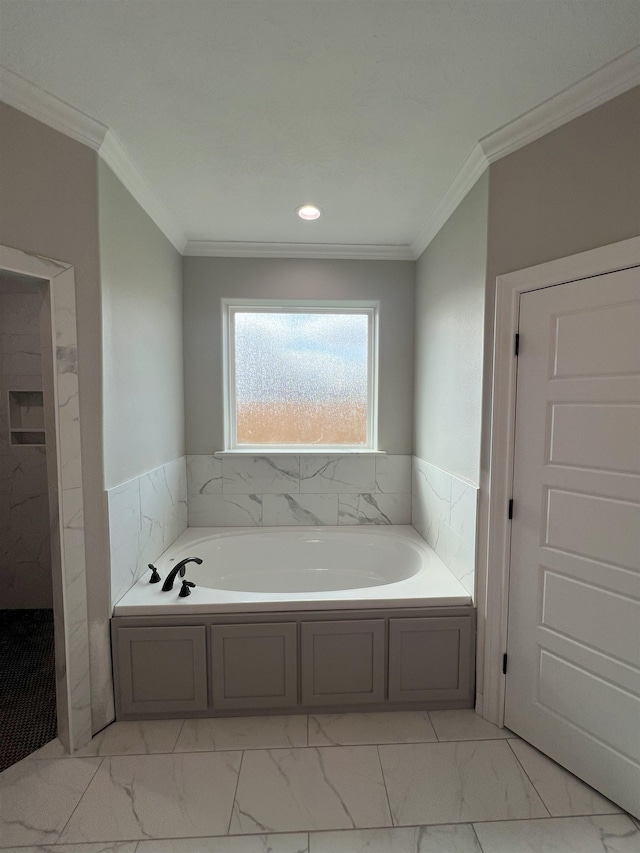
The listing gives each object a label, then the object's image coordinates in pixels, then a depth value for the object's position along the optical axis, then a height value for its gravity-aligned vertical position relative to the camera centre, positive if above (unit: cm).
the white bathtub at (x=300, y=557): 258 -106
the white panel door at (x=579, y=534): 142 -51
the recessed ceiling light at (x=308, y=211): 223 +111
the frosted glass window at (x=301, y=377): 300 +20
